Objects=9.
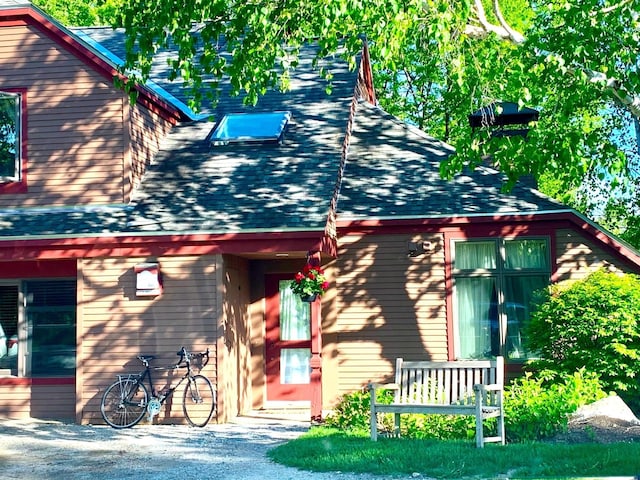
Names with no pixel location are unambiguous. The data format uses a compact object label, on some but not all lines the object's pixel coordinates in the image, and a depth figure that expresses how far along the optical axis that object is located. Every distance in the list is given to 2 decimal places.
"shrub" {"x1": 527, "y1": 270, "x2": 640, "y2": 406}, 11.57
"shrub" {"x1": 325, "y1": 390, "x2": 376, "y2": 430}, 11.49
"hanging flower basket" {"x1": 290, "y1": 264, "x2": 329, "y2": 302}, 12.14
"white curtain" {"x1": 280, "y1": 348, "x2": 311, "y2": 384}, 14.71
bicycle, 12.40
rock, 10.20
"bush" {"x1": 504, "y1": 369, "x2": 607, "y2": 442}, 10.03
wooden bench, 9.51
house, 12.75
